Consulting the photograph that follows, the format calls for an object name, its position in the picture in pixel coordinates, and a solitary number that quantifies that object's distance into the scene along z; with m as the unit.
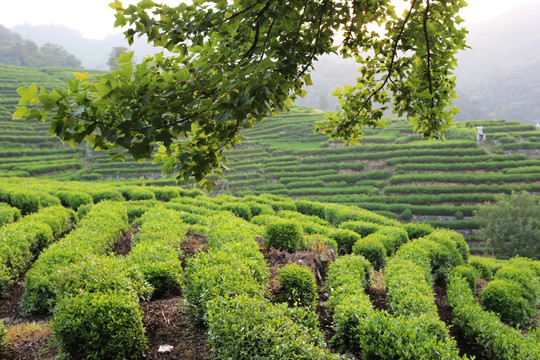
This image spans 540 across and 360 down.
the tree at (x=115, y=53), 87.71
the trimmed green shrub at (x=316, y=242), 8.30
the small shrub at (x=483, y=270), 12.91
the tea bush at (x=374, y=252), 9.01
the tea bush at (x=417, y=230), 11.80
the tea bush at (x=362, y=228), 11.41
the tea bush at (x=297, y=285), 5.87
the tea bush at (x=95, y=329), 4.07
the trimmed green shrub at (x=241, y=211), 13.07
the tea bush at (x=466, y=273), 9.34
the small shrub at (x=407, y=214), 34.22
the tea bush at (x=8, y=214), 10.22
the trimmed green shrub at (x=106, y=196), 14.76
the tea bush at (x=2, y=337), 4.45
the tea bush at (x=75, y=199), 13.52
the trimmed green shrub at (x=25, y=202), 12.35
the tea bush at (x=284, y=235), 8.05
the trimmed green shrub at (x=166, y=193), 16.64
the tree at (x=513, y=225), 27.75
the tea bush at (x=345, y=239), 10.03
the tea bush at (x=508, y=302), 8.69
